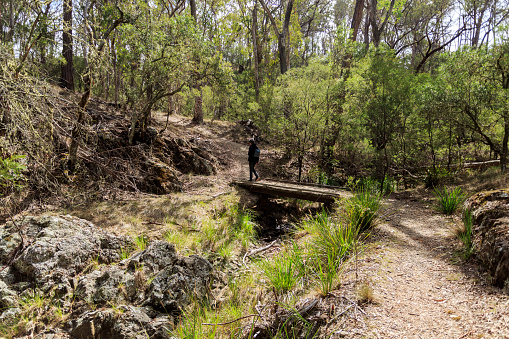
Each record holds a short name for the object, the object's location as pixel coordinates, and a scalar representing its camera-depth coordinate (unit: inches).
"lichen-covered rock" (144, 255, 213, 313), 160.4
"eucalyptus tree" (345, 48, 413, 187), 345.7
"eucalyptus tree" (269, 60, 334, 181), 456.4
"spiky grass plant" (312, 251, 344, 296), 126.6
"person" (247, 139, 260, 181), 346.3
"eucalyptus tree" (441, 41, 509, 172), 301.2
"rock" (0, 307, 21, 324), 152.1
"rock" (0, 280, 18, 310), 158.1
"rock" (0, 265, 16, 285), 169.8
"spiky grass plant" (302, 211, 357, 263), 150.6
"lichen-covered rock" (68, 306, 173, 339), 144.1
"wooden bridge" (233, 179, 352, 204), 291.3
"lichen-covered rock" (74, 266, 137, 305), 166.2
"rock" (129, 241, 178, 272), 187.8
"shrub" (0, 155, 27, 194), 111.5
